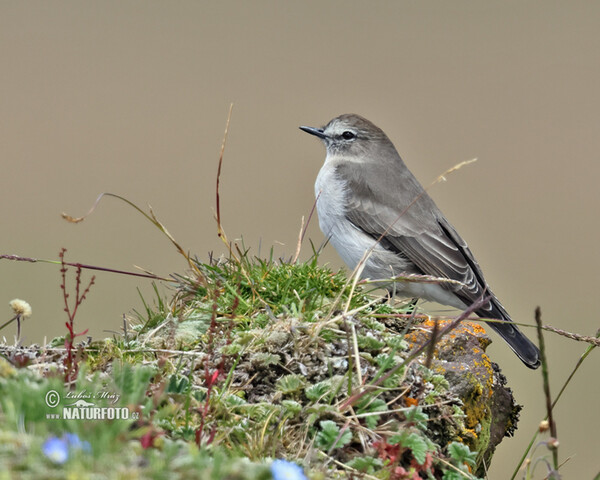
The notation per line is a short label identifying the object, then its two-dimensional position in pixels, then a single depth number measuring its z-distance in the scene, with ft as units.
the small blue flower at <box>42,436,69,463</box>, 13.28
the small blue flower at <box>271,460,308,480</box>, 13.47
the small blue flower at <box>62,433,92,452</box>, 13.87
